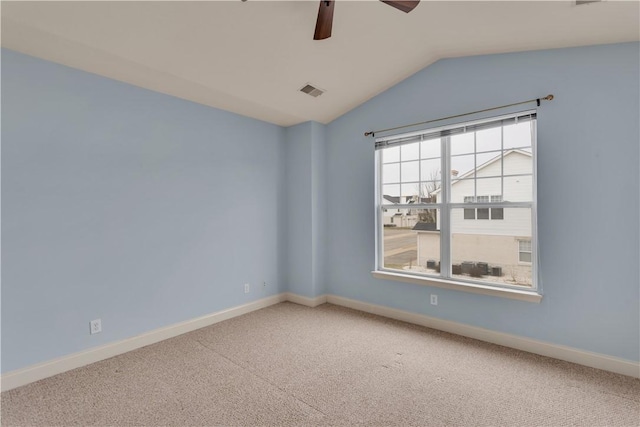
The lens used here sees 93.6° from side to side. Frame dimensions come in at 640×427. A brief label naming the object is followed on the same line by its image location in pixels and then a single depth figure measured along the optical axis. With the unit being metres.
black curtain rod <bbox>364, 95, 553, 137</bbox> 2.64
